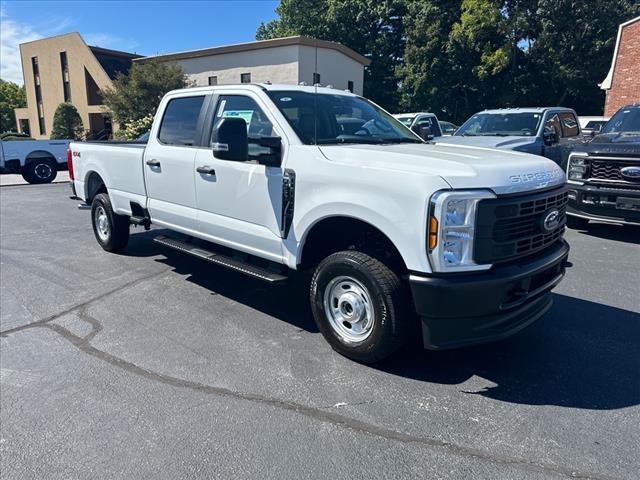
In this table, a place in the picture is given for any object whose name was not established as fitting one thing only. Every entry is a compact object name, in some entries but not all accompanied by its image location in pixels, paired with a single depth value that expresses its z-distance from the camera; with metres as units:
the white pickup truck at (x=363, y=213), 3.07
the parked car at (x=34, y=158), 15.62
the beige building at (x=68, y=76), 37.03
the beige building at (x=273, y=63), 25.80
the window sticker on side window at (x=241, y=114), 4.51
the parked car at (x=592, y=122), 17.15
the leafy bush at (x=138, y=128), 23.41
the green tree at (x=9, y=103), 58.28
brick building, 21.52
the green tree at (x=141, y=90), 24.81
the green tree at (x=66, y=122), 36.16
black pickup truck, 6.95
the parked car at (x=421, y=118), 15.31
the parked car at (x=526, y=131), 8.96
